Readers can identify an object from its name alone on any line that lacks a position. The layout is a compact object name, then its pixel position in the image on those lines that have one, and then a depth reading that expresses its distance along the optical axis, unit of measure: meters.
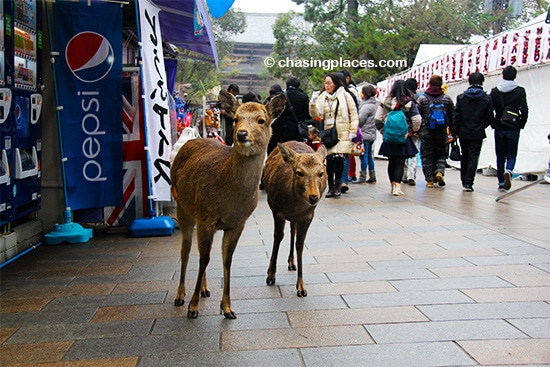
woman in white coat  9.21
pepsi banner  6.36
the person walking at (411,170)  11.50
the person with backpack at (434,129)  10.81
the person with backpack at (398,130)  9.88
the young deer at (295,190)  4.37
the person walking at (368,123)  12.16
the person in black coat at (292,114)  9.91
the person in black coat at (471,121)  10.35
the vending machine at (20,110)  5.32
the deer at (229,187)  3.80
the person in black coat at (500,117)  10.16
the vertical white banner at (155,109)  6.71
